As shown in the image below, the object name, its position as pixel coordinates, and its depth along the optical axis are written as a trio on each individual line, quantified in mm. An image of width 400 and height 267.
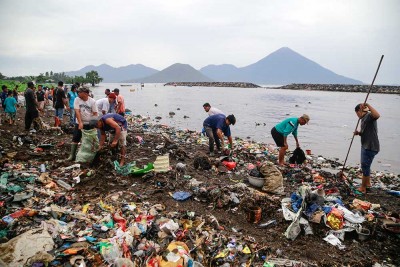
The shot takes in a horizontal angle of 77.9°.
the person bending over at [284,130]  7398
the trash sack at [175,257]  3379
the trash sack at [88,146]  6480
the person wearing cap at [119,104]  9102
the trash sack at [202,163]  7447
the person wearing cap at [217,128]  8352
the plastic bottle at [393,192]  6574
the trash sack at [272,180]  5988
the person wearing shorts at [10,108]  10500
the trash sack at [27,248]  3184
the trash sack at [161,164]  6540
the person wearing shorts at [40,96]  13164
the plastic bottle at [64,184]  5465
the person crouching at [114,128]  5920
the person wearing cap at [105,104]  8648
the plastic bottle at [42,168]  6128
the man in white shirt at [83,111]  6311
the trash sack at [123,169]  6285
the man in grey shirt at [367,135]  5820
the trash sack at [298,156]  8117
